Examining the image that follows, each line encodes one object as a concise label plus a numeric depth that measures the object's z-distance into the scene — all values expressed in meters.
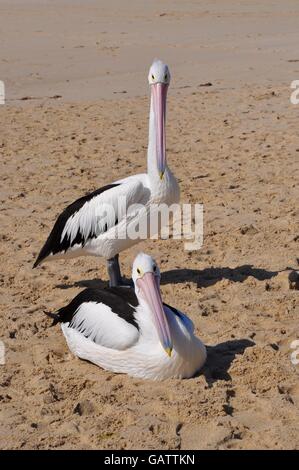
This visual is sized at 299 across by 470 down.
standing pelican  4.91
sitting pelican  3.80
